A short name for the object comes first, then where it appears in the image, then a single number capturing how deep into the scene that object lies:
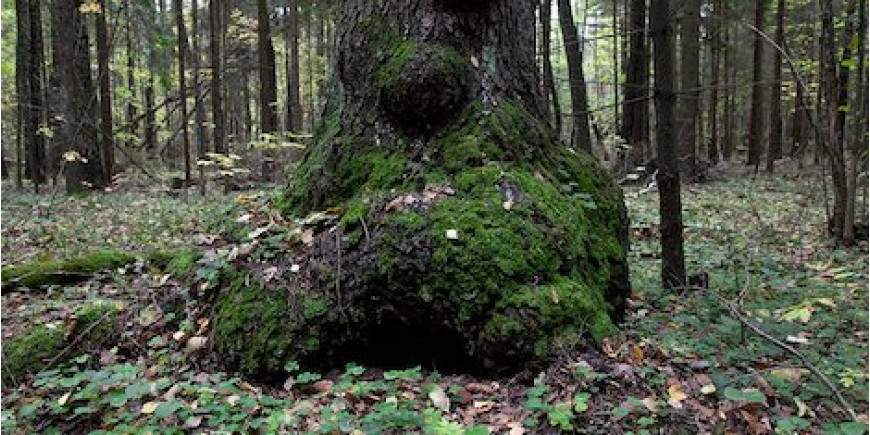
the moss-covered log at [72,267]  5.81
